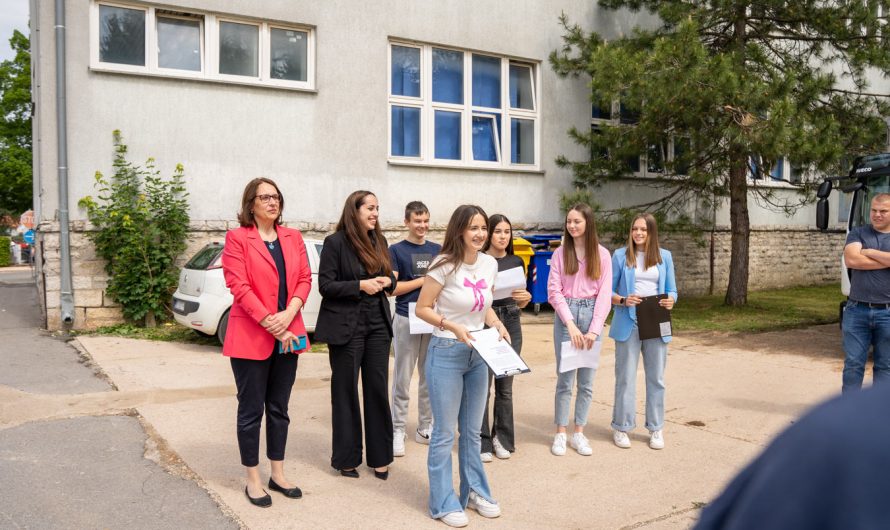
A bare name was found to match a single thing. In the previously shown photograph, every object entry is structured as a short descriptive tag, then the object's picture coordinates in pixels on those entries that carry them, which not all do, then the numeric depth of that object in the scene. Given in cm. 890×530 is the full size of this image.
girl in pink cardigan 577
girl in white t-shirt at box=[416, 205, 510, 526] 450
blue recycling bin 1391
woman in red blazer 468
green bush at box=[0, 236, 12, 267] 4234
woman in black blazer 519
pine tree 1216
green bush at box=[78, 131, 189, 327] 1162
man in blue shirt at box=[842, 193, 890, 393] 602
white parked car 1021
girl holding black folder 604
